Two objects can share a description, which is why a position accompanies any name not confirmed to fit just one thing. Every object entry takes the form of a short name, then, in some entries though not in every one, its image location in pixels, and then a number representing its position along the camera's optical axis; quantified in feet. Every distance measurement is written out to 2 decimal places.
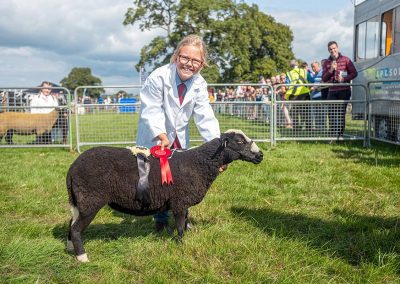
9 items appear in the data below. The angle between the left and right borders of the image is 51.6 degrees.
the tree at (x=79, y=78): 393.70
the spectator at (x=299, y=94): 34.83
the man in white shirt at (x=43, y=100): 38.03
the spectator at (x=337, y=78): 34.53
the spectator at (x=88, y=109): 34.39
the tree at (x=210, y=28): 122.42
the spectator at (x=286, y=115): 34.71
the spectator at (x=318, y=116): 34.50
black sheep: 11.72
